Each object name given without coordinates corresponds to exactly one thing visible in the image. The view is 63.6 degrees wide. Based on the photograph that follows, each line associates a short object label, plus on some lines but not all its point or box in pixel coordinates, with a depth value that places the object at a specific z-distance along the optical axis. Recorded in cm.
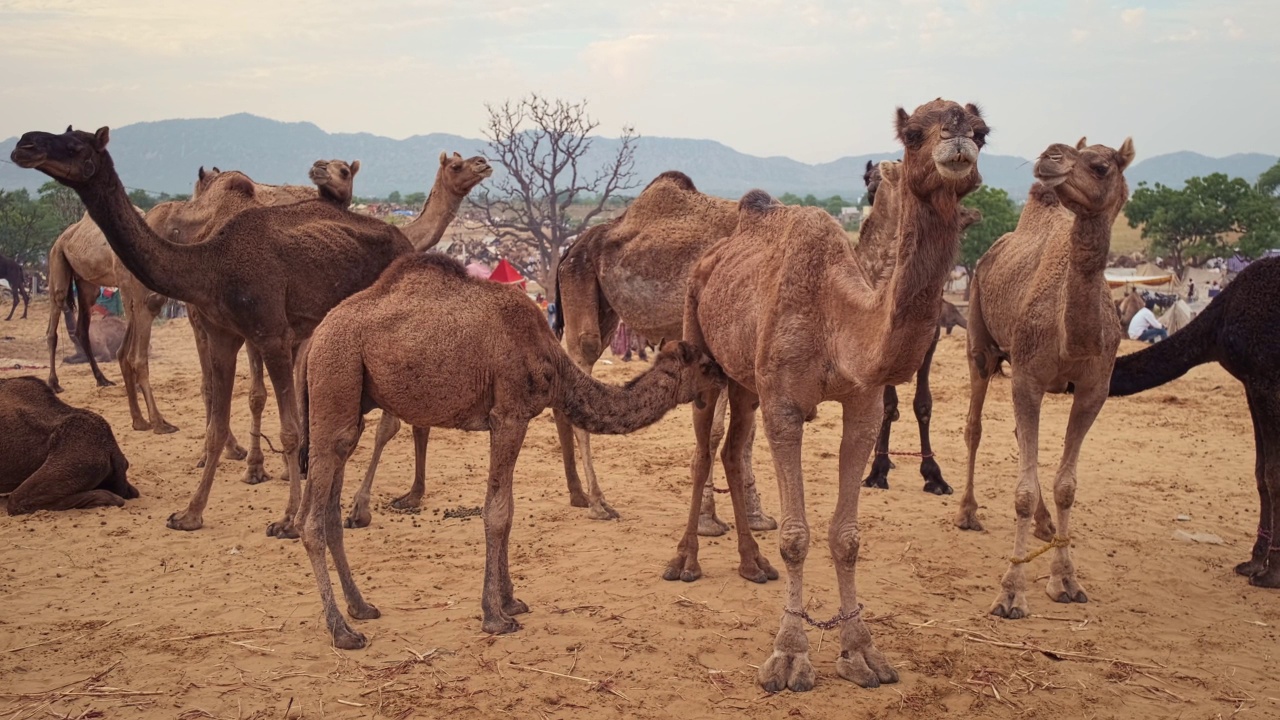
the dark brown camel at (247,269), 775
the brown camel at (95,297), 1248
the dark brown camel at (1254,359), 739
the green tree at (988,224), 4459
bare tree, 2793
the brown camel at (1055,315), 589
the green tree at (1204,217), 4056
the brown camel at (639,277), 855
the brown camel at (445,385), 601
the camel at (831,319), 461
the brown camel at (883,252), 777
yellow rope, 662
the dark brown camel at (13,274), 2880
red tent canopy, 2350
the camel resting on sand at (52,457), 880
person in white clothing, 2336
